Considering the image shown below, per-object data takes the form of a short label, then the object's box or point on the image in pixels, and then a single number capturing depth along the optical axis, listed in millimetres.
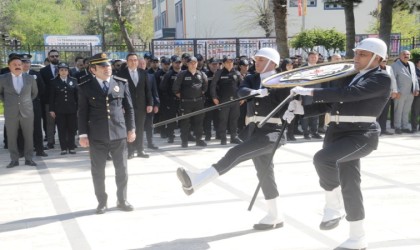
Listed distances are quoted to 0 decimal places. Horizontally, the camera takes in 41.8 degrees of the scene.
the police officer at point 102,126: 6582
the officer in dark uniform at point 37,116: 10656
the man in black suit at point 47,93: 11469
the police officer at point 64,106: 10984
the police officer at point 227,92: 11992
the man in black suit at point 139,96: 10250
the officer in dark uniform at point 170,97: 12531
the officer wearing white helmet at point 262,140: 5492
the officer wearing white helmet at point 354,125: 4898
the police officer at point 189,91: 11586
